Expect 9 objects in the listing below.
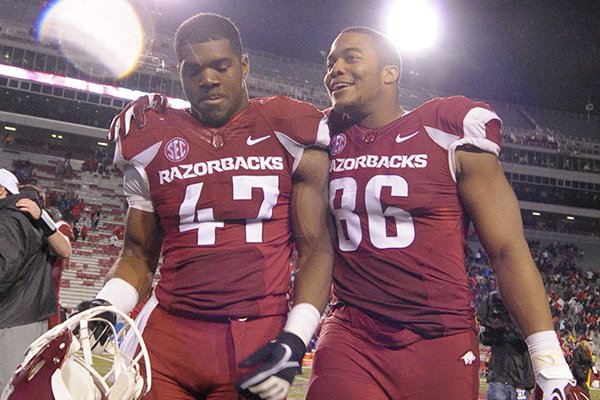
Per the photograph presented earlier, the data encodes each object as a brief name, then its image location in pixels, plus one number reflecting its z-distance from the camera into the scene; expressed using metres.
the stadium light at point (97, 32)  30.08
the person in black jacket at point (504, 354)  6.07
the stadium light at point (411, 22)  25.69
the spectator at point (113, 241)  21.58
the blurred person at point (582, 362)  8.57
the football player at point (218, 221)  2.14
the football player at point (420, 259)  2.35
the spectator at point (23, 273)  3.85
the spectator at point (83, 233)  21.25
